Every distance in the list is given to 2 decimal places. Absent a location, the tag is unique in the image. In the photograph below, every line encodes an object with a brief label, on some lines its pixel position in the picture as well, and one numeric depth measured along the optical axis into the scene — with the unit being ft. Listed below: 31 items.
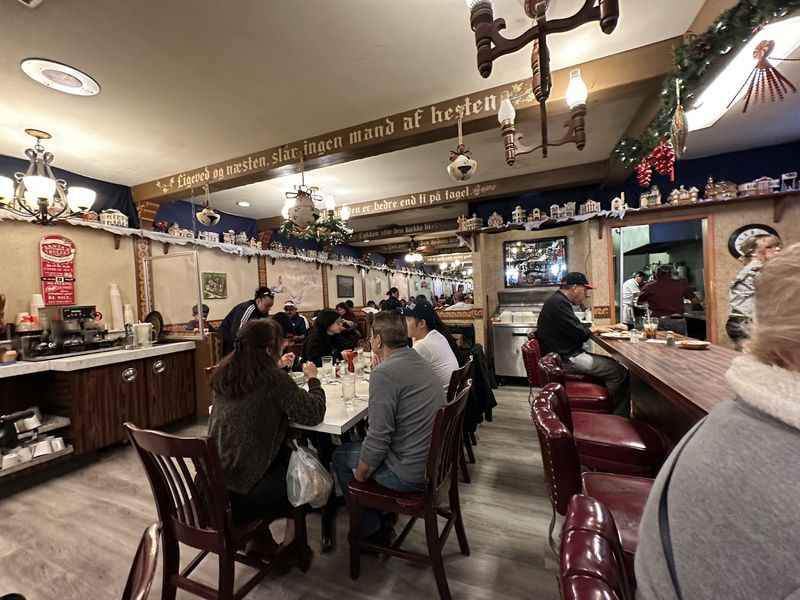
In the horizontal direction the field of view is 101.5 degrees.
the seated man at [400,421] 5.13
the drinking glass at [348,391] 6.64
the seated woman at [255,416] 5.09
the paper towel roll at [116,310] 13.71
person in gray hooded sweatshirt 1.64
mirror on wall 17.51
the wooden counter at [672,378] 4.58
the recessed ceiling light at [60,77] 7.19
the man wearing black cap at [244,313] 13.16
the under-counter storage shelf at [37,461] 8.70
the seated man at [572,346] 9.73
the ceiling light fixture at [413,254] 27.66
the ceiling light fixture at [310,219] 10.70
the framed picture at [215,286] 17.49
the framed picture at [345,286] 27.35
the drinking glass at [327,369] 8.91
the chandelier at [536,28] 3.91
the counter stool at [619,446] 5.19
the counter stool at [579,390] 6.42
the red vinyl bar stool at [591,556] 1.83
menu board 11.94
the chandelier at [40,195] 9.18
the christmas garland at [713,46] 5.05
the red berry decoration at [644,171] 9.85
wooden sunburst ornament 6.35
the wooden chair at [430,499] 4.94
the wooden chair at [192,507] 4.11
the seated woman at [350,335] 12.52
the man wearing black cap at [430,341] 7.62
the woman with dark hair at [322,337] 11.44
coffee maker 10.19
